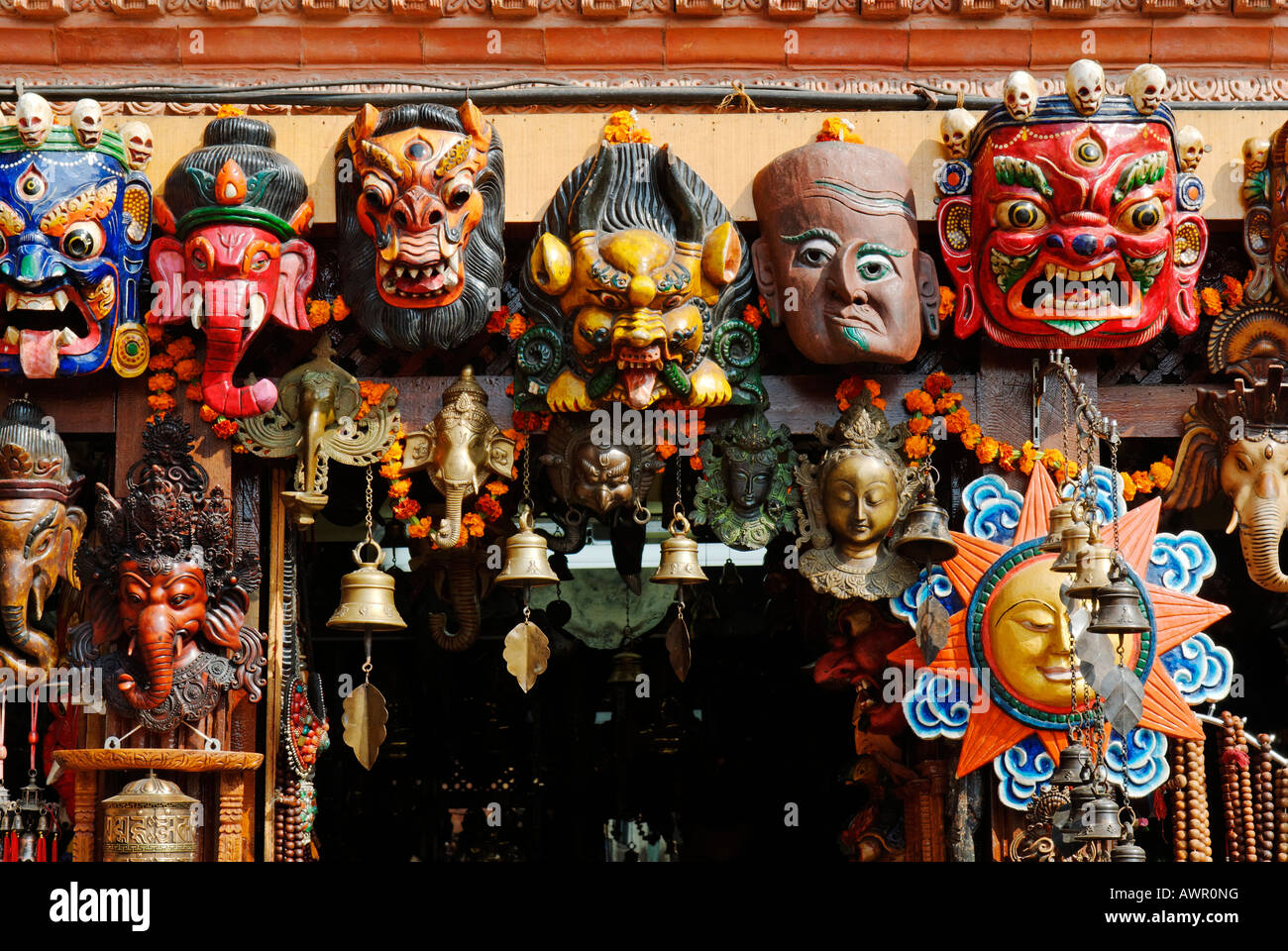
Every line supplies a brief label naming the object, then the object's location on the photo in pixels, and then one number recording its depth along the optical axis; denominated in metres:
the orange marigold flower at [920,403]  7.68
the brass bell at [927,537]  7.27
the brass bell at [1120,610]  6.46
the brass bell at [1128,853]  6.62
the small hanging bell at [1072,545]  6.71
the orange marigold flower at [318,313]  7.71
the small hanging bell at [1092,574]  6.60
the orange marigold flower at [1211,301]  7.72
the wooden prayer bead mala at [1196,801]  7.57
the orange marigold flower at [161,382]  7.67
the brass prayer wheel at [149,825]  7.18
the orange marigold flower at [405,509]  7.66
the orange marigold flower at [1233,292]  7.73
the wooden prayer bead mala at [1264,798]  7.73
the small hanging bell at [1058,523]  7.05
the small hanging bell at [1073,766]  6.86
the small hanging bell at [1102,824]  6.62
